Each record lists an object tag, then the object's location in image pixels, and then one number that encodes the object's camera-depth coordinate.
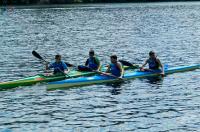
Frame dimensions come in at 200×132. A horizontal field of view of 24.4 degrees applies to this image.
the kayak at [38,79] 28.30
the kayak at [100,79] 28.72
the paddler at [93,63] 32.28
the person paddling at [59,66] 30.72
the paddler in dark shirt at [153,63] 32.72
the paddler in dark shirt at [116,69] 30.87
